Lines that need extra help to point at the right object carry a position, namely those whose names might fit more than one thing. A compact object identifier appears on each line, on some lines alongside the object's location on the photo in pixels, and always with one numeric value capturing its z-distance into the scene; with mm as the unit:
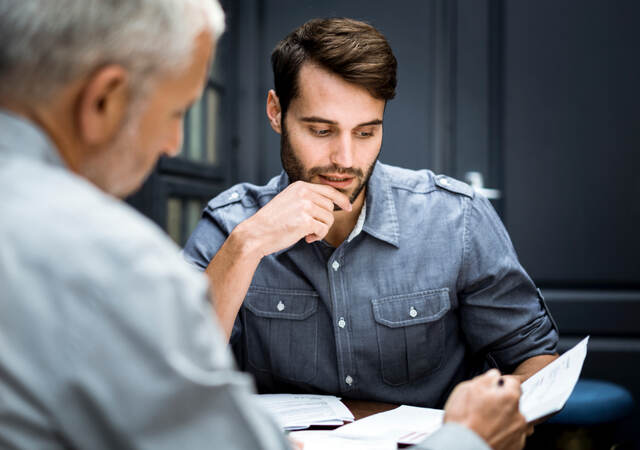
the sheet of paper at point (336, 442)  927
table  1150
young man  1318
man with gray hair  460
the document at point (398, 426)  961
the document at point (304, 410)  1050
